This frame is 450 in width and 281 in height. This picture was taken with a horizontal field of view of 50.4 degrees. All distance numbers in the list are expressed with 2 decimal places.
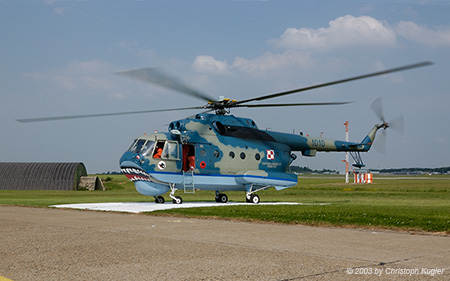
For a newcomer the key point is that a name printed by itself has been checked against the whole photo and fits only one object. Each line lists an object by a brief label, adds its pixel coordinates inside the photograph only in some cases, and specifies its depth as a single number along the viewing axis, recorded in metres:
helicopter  23.19
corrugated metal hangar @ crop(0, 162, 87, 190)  50.00
